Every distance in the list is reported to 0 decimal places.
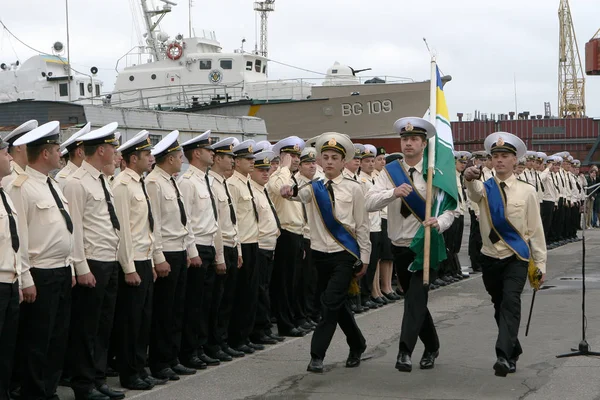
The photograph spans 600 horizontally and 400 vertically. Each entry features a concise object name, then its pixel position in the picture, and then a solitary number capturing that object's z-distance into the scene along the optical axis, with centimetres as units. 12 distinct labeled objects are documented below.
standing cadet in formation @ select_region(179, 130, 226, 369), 852
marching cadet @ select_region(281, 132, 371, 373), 814
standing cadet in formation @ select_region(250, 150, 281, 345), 974
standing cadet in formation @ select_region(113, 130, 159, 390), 755
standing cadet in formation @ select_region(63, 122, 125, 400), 715
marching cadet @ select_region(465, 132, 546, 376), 801
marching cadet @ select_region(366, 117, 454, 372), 788
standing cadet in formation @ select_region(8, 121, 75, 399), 662
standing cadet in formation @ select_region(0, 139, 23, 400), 615
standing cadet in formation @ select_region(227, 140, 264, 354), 925
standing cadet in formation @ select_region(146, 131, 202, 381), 805
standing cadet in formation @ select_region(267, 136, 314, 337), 1034
